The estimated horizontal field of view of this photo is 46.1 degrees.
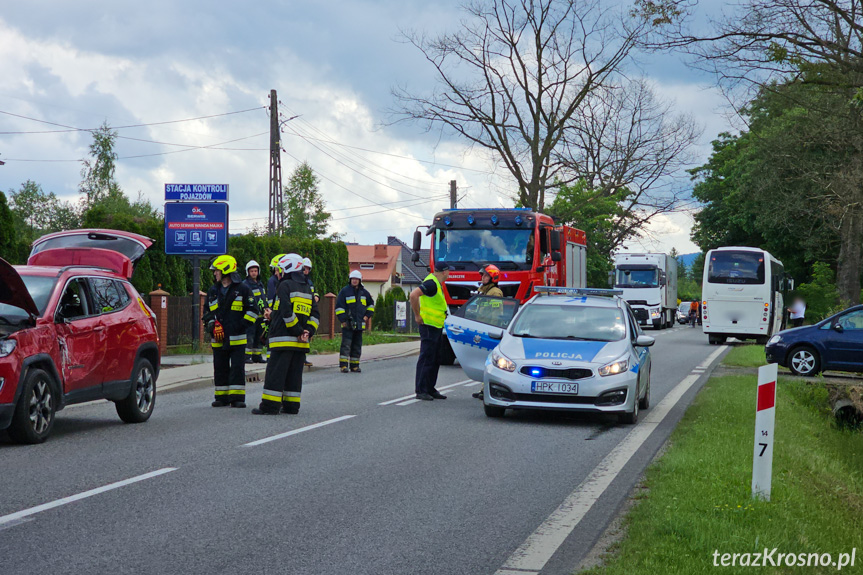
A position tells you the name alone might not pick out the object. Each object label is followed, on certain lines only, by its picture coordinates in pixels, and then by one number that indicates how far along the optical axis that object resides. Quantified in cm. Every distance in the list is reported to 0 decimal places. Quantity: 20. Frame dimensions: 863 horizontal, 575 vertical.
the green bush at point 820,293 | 3731
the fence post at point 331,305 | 3133
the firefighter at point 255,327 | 1719
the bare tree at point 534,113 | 4094
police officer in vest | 1403
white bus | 3491
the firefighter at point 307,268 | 1252
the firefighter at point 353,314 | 1909
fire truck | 2194
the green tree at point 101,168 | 7506
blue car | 2112
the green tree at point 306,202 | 9181
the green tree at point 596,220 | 5103
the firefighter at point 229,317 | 1255
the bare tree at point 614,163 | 4447
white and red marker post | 691
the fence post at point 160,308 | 2261
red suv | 912
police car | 1138
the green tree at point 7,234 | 2166
